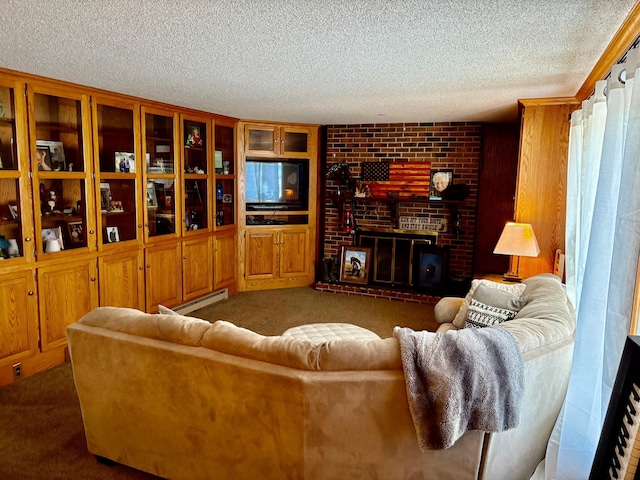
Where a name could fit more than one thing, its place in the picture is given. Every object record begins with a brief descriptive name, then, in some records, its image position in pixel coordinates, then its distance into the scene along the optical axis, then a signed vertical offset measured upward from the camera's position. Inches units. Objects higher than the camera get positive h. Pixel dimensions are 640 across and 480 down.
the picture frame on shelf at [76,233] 144.6 -17.9
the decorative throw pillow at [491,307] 111.2 -30.0
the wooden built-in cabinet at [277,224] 226.8 -21.6
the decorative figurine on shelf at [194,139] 192.7 +17.7
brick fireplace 215.0 +6.6
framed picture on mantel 218.1 +1.9
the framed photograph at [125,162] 159.0 +5.7
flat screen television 229.6 -1.2
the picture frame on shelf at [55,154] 134.6 +6.8
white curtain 64.2 -14.2
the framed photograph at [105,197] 154.5 -6.5
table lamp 144.7 -17.2
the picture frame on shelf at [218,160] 210.1 +9.3
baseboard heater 191.5 -53.8
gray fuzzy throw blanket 64.7 -28.7
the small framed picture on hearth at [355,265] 230.2 -41.2
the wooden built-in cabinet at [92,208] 126.0 -10.4
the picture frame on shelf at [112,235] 157.8 -19.9
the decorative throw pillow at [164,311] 90.7 -26.7
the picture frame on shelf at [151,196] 175.2 -6.6
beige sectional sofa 69.0 -36.3
